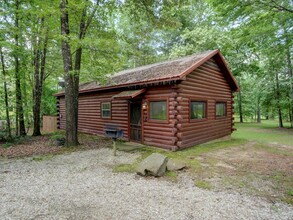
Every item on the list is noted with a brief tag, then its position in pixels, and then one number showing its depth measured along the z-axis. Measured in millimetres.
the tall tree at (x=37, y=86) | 12805
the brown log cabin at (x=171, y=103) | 8375
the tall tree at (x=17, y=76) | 10398
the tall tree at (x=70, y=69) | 8500
